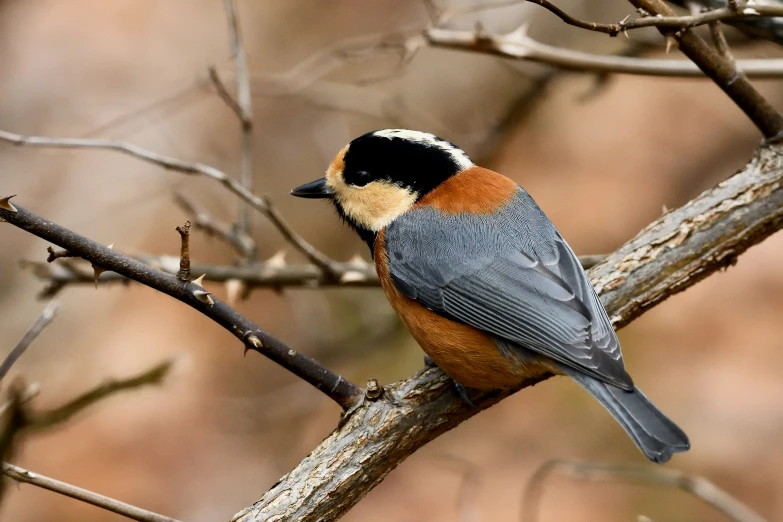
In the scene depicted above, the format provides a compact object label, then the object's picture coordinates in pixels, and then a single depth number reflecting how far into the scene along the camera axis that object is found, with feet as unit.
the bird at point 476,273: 19.27
